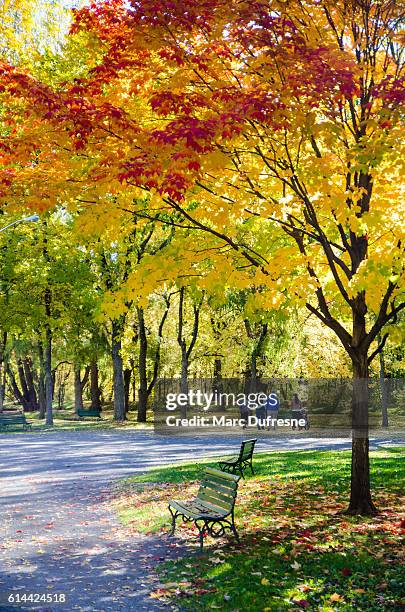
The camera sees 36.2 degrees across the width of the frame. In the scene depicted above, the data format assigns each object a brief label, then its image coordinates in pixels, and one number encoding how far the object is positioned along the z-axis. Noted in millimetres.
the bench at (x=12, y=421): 28516
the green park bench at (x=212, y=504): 8000
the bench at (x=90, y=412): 36031
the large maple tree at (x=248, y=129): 7352
